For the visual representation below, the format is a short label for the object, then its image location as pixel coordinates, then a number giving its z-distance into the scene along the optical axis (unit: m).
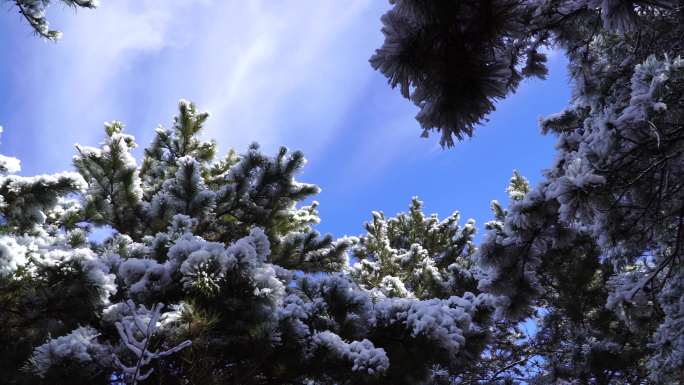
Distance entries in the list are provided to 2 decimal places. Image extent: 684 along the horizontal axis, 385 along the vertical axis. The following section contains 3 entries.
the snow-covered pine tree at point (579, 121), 2.05
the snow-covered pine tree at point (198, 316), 2.80
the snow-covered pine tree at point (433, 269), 8.44
